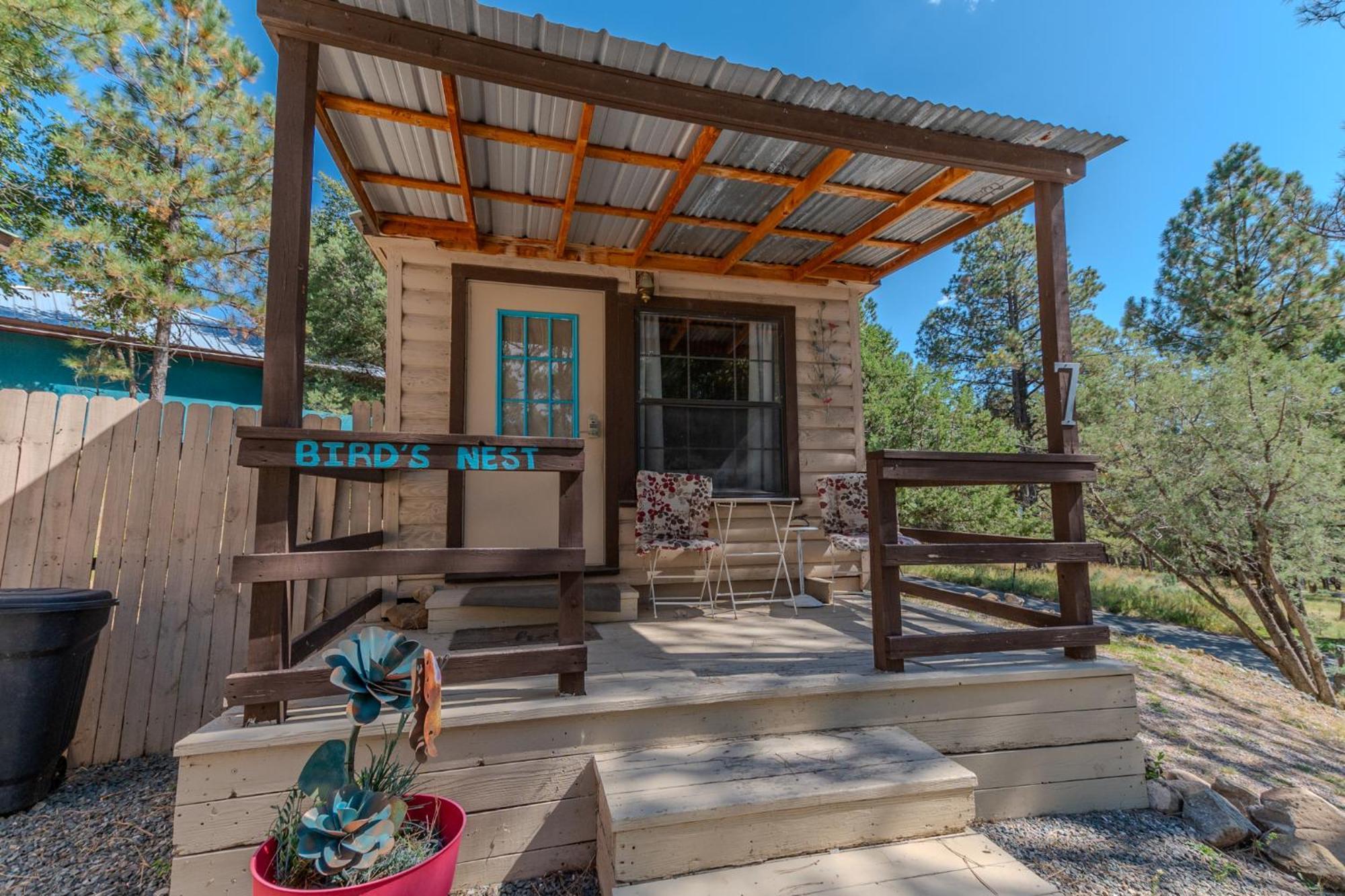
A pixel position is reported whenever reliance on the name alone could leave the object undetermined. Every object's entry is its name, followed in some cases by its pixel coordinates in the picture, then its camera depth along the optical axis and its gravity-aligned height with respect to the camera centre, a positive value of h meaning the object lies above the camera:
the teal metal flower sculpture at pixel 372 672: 1.27 -0.41
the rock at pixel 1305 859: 1.96 -1.29
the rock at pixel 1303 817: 2.11 -1.24
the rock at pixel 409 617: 3.26 -0.71
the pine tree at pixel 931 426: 9.73 +1.25
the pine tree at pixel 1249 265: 11.28 +4.84
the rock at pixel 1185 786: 2.33 -1.21
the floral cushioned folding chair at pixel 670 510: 3.62 -0.11
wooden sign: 1.80 +0.14
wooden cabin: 1.70 +0.10
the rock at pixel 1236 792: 2.39 -1.28
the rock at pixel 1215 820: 2.12 -1.24
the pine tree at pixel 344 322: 11.12 +3.33
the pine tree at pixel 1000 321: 15.45 +5.05
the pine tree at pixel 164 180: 7.38 +4.38
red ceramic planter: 1.19 -0.84
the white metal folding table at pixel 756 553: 3.80 -0.36
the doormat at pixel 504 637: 2.79 -0.74
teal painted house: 8.87 +2.36
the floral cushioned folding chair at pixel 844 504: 4.04 -0.08
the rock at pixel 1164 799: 2.29 -1.23
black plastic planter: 2.09 -0.70
